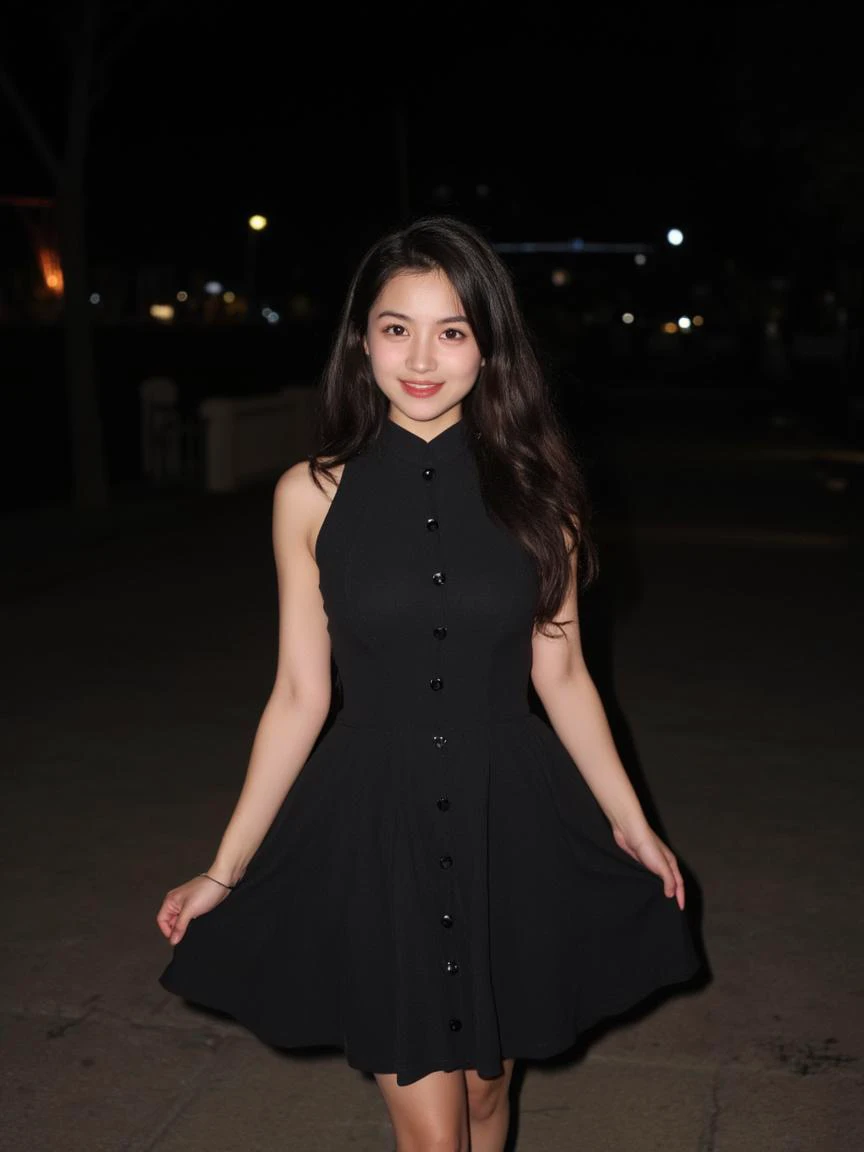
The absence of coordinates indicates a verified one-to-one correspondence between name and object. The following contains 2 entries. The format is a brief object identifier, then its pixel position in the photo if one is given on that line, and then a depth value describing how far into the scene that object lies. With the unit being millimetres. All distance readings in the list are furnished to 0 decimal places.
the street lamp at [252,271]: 55312
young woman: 2988
